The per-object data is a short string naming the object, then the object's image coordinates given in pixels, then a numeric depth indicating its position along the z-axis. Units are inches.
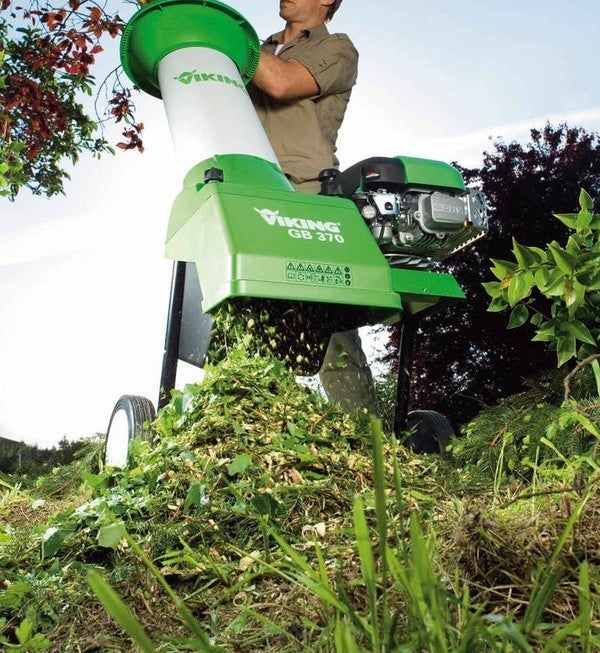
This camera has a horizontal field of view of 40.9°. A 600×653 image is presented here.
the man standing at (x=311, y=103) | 159.8
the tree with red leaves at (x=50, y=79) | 224.8
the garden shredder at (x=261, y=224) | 111.9
